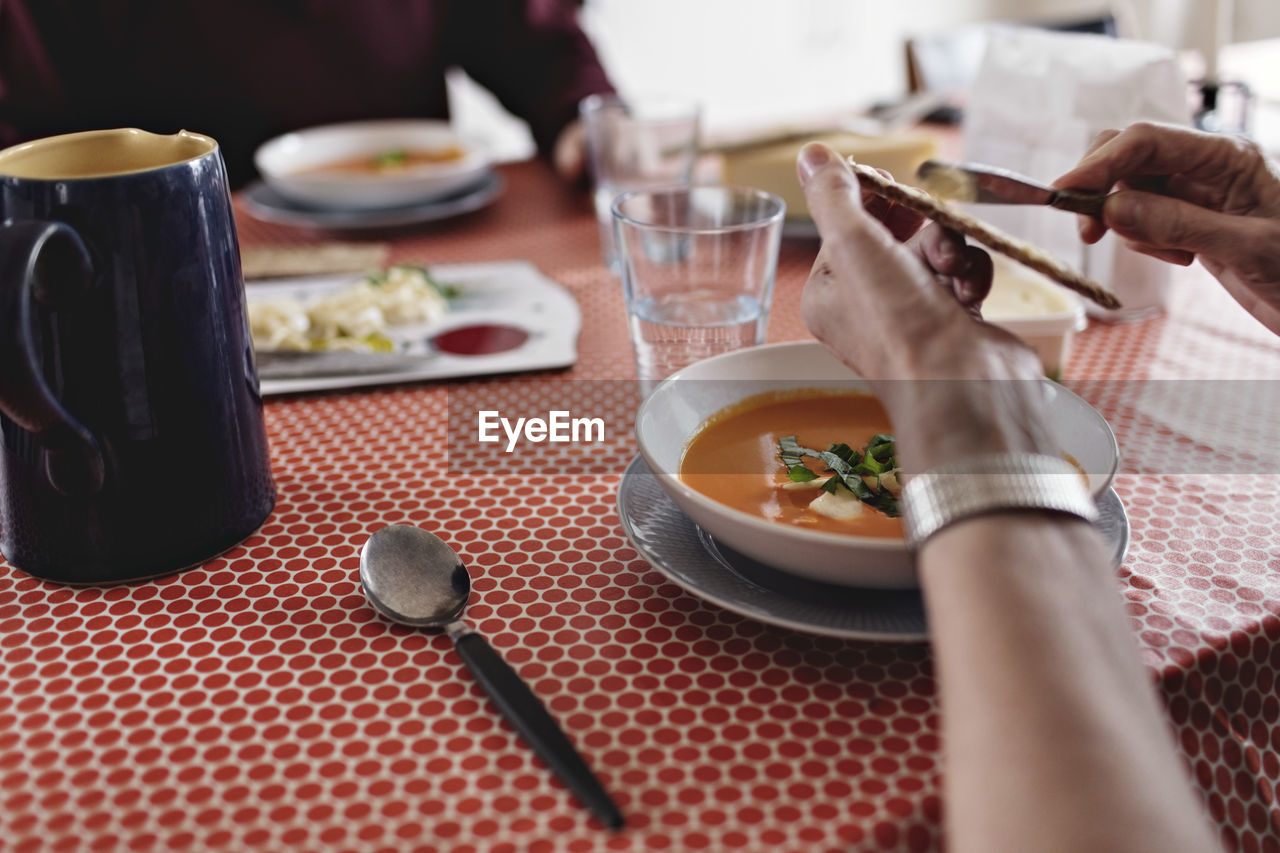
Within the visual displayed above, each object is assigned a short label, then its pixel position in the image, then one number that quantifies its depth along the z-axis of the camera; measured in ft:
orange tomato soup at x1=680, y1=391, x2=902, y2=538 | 2.27
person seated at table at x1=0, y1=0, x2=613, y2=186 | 6.61
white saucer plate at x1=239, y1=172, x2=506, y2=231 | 4.97
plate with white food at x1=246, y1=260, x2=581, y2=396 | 3.53
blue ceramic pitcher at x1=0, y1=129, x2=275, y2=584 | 2.03
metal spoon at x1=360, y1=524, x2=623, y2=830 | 1.75
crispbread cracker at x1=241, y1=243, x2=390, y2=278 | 4.42
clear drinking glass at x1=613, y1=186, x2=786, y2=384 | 3.18
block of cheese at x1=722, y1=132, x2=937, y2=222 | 4.68
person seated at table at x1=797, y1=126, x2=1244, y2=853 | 1.44
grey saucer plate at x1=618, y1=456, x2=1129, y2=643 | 1.98
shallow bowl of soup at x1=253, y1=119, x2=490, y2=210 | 5.00
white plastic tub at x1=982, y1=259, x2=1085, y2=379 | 3.29
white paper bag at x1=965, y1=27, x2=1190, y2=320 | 3.79
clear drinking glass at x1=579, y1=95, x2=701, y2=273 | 4.76
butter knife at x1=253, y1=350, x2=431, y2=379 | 3.49
